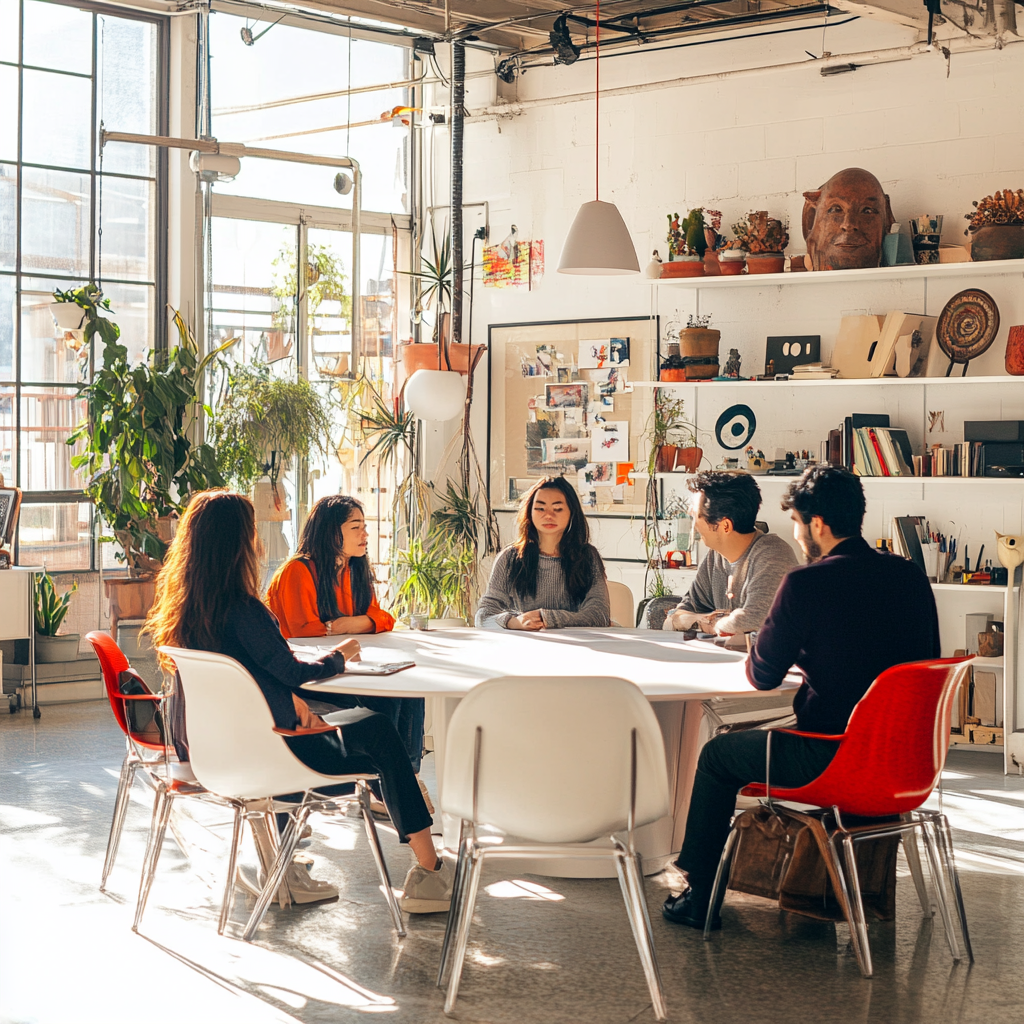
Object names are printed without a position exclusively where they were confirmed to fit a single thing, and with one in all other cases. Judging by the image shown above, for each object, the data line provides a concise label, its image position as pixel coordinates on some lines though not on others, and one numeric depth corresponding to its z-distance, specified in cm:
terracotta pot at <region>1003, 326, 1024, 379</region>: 599
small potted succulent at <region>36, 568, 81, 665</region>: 713
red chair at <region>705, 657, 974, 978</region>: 338
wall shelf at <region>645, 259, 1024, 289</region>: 604
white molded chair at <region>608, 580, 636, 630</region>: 538
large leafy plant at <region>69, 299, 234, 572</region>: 675
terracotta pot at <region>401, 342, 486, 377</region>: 752
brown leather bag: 380
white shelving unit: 615
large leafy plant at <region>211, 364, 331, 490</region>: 714
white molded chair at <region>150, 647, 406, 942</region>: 345
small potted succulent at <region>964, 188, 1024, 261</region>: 596
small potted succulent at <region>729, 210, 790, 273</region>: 661
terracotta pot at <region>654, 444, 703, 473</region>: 697
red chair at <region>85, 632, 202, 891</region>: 382
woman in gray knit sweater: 505
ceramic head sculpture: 622
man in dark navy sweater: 350
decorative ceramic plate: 617
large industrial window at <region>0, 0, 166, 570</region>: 715
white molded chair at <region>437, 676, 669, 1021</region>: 305
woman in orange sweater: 462
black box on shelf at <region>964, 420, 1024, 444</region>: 597
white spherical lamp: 730
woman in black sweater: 363
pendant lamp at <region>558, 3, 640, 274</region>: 536
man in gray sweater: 446
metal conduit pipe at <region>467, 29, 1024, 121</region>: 616
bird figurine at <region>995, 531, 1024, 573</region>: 588
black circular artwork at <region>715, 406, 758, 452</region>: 694
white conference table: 356
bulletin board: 741
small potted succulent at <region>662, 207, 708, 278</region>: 678
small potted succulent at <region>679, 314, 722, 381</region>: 684
